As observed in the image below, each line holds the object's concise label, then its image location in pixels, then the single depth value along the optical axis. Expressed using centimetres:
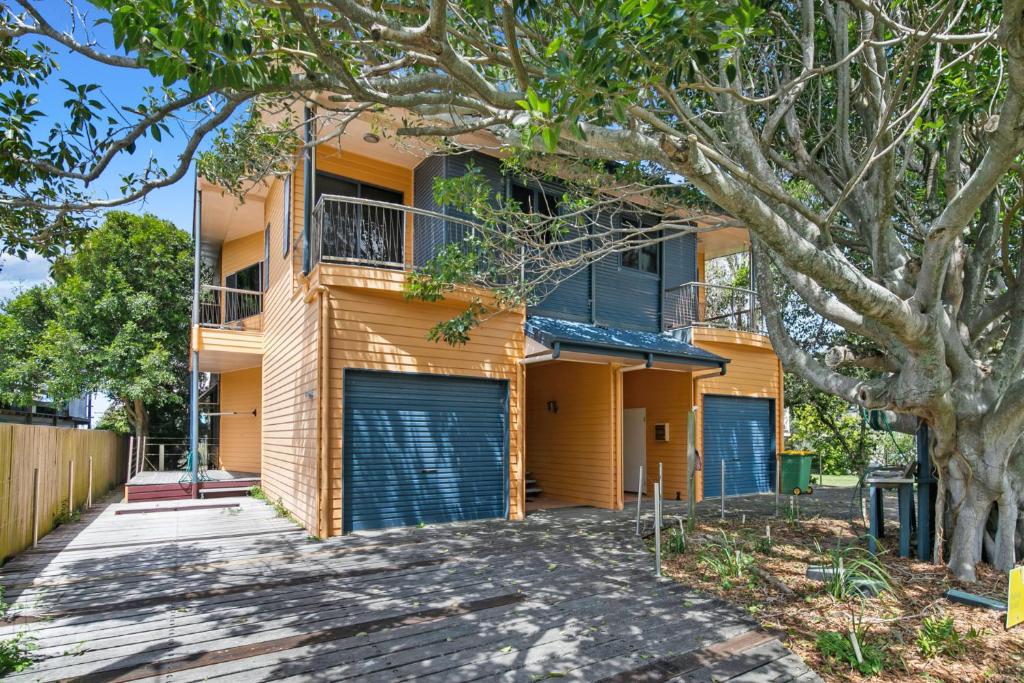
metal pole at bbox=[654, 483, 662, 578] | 624
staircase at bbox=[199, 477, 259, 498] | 1287
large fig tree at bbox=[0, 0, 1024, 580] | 393
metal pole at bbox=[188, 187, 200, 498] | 1264
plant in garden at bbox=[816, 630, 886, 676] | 412
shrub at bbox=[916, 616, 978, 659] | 436
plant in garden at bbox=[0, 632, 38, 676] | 402
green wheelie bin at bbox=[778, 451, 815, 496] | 1393
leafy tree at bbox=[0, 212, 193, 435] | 1647
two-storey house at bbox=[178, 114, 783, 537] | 889
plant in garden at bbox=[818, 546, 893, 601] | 546
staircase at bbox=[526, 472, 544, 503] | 1257
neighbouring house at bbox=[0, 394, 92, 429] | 2103
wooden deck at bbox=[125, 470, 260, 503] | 1257
